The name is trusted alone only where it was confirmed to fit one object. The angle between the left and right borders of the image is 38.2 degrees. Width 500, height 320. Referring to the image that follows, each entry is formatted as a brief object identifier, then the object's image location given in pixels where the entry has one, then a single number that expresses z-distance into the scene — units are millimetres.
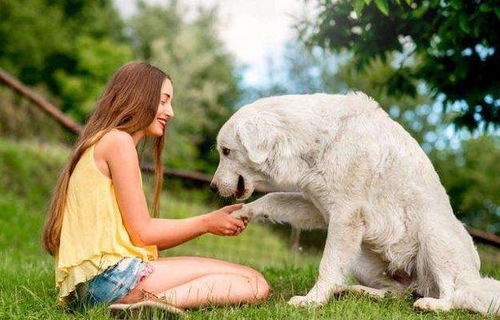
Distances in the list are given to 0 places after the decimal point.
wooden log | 7883
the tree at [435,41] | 6465
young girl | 4113
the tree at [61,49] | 33219
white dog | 4430
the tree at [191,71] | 34625
